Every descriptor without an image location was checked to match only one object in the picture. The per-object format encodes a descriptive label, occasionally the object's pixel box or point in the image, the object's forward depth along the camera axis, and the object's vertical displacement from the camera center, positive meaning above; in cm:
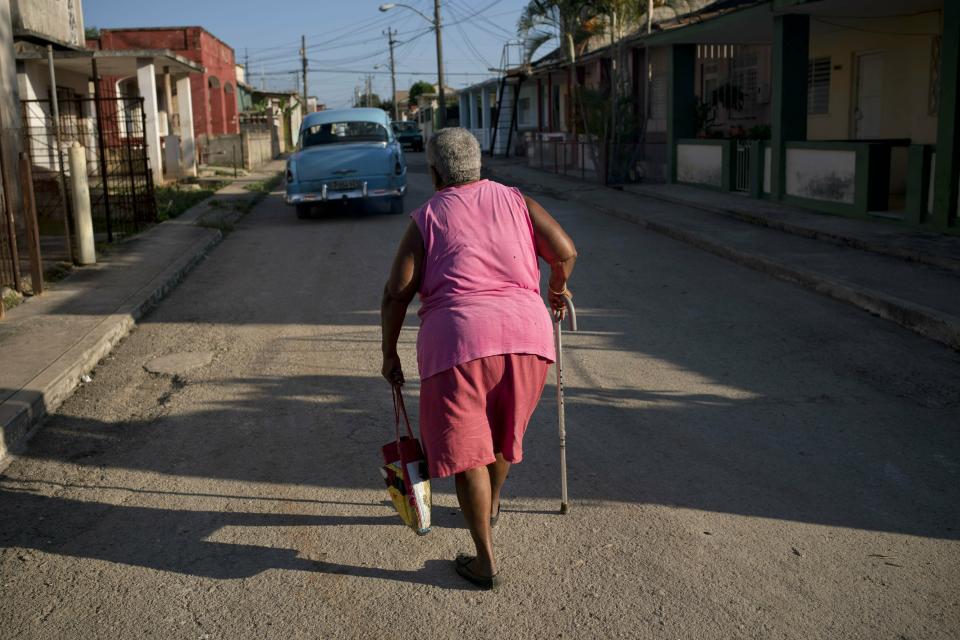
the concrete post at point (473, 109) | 5062 +175
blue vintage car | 1688 -51
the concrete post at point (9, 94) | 1392 +90
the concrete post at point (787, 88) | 1602 +76
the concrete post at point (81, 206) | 1155 -64
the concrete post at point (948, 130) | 1166 -2
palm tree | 2425 +320
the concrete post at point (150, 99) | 2522 +137
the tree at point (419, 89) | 9388 +543
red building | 3728 +398
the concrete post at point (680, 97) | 2127 +88
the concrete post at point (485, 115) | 4550 +129
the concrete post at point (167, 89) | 2795 +180
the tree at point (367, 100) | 13162 +655
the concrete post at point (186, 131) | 2936 +59
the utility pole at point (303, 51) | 8975 +895
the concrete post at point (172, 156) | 2744 -16
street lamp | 4712 +400
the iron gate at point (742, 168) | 1812 -64
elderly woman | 346 -65
